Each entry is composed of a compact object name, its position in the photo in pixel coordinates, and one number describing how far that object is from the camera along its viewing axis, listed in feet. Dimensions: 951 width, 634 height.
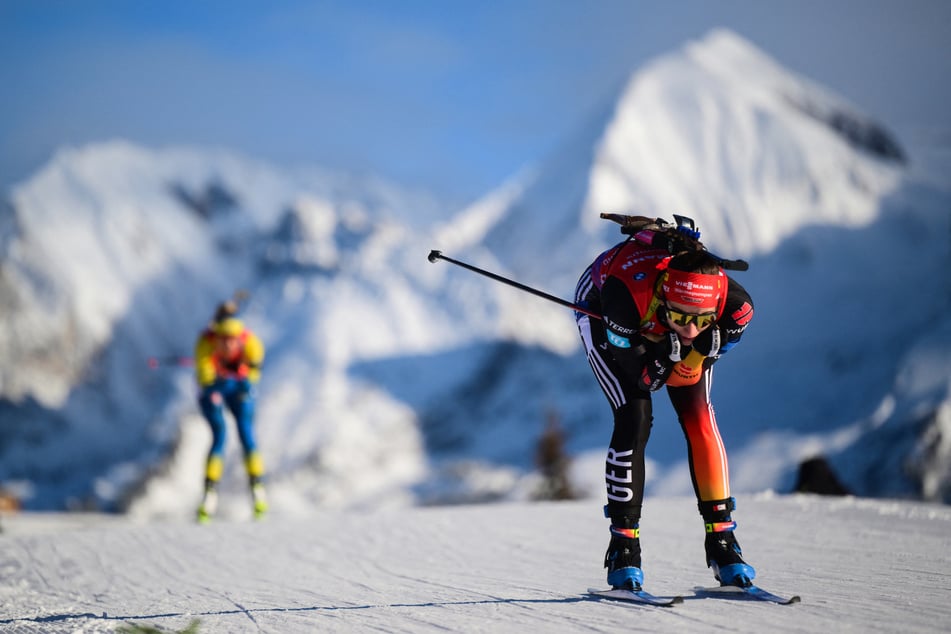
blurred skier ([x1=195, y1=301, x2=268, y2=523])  90.53
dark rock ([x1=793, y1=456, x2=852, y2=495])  104.22
